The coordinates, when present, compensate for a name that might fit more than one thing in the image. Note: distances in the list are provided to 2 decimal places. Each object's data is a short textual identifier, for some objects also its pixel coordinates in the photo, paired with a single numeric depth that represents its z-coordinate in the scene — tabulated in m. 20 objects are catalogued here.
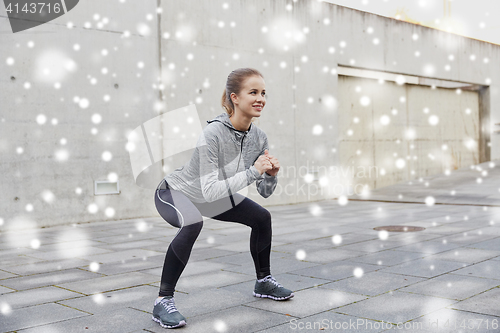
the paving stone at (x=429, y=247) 6.04
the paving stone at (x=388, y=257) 5.47
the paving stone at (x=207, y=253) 6.02
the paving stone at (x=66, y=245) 6.83
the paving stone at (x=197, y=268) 5.22
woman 3.42
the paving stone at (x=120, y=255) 6.03
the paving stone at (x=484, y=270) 4.73
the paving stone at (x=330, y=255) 5.71
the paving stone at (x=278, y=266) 5.21
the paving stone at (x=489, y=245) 6.05
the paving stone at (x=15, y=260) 5.88
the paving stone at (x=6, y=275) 5.18
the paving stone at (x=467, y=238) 6.57
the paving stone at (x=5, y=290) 4.54
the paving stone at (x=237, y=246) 6.49
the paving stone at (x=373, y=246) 6.27
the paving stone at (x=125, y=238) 7.42
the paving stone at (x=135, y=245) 6.80
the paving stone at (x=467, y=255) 5.49
